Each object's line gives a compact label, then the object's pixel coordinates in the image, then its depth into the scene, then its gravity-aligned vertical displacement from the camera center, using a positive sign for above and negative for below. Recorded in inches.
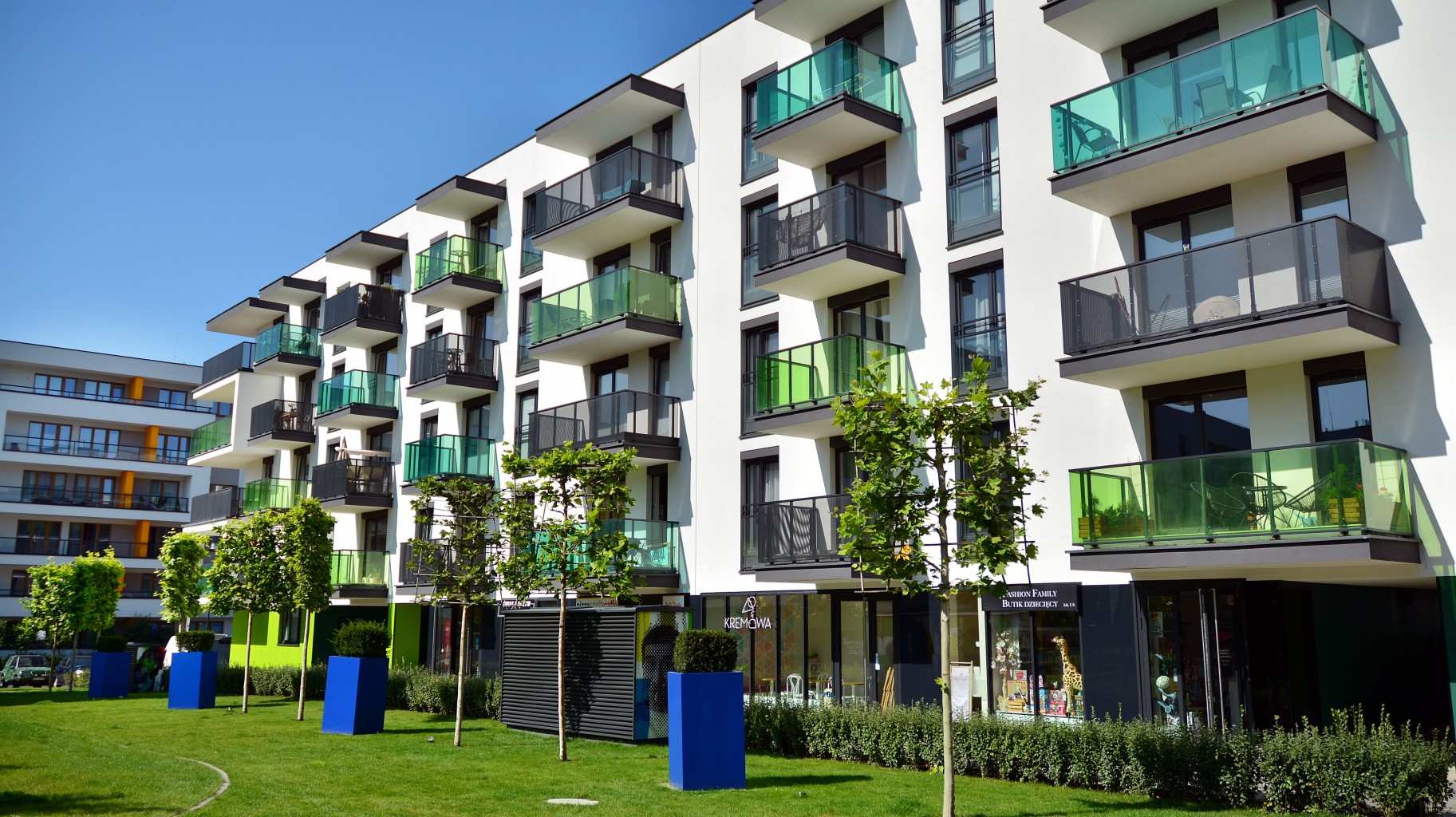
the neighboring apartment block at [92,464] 2549.2 +305.8
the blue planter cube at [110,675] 1323.8 -81.6
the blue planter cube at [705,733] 605.9 -69.6
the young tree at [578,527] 756.0 +46.4
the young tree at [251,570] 1086.4 +29.6
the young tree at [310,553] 1038.4 +42.0
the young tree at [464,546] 851.4 +39.1
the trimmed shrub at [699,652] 643.5 -29.3
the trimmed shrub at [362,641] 908.0 -31.5
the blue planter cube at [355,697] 885.2 -72.4
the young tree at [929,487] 521.3 +49.0
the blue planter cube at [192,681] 1160.8 -77.6
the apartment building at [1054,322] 619.2 +183.7
